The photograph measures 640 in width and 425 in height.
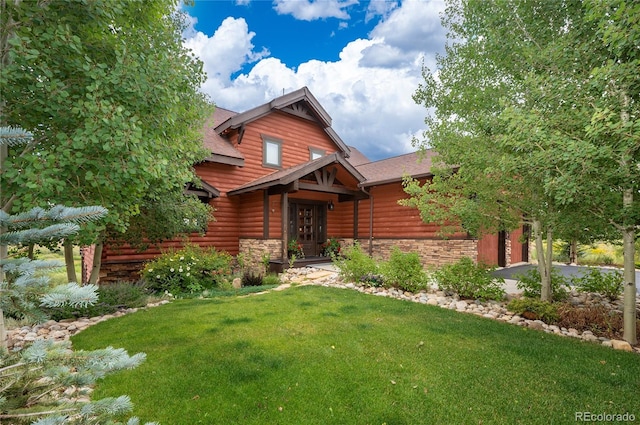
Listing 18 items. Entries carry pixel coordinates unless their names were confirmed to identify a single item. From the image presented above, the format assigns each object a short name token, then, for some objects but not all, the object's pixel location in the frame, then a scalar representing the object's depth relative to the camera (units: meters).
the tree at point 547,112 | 3.40
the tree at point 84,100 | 2.93
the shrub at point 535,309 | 5.06
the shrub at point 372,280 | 7.72
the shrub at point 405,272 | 7.16
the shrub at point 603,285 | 5.96
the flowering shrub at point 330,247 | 12.96
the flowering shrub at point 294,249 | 11.60
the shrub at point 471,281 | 6.21
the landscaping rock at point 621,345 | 4.03
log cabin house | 10.35
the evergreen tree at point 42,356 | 1.25
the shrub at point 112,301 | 5.27
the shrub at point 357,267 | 8.03
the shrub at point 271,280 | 8.93
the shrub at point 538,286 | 5.98
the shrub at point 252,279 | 8.79
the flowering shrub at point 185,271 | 7.66
